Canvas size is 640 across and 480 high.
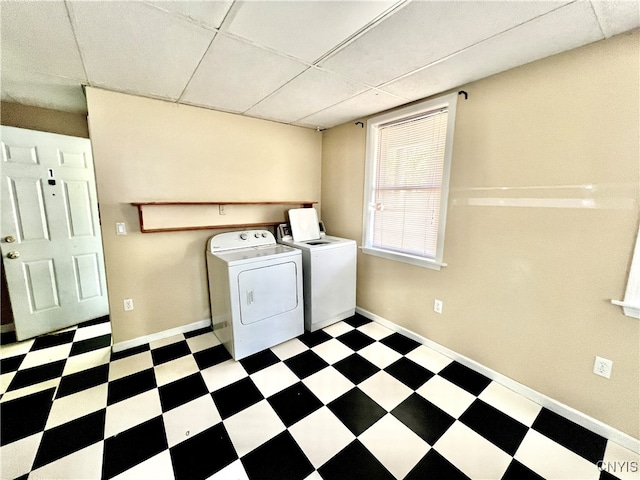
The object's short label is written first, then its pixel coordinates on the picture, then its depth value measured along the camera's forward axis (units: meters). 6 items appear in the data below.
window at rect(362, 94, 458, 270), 2.10
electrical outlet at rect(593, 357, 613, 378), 1.43
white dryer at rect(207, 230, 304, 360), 2.09
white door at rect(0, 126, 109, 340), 2.22
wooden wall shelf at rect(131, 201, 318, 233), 2.18
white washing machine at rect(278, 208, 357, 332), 2.51
